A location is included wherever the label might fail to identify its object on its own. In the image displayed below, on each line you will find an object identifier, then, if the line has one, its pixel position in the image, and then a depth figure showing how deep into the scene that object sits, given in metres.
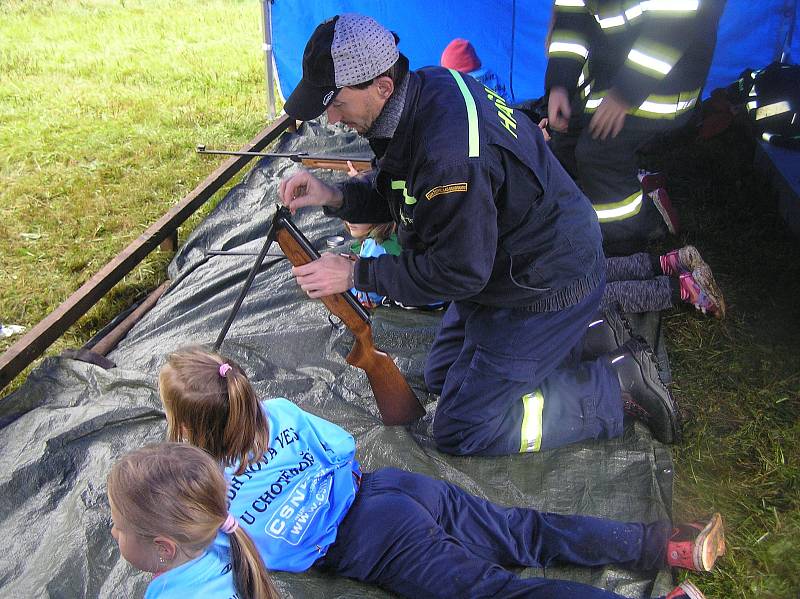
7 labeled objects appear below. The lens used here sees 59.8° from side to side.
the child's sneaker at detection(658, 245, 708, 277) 3.61
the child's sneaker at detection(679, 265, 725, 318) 3.62
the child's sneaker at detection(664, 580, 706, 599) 2.13
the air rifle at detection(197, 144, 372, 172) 4.98
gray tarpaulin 2.45
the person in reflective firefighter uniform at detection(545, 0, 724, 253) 3.60
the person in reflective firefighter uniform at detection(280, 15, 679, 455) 2.30
